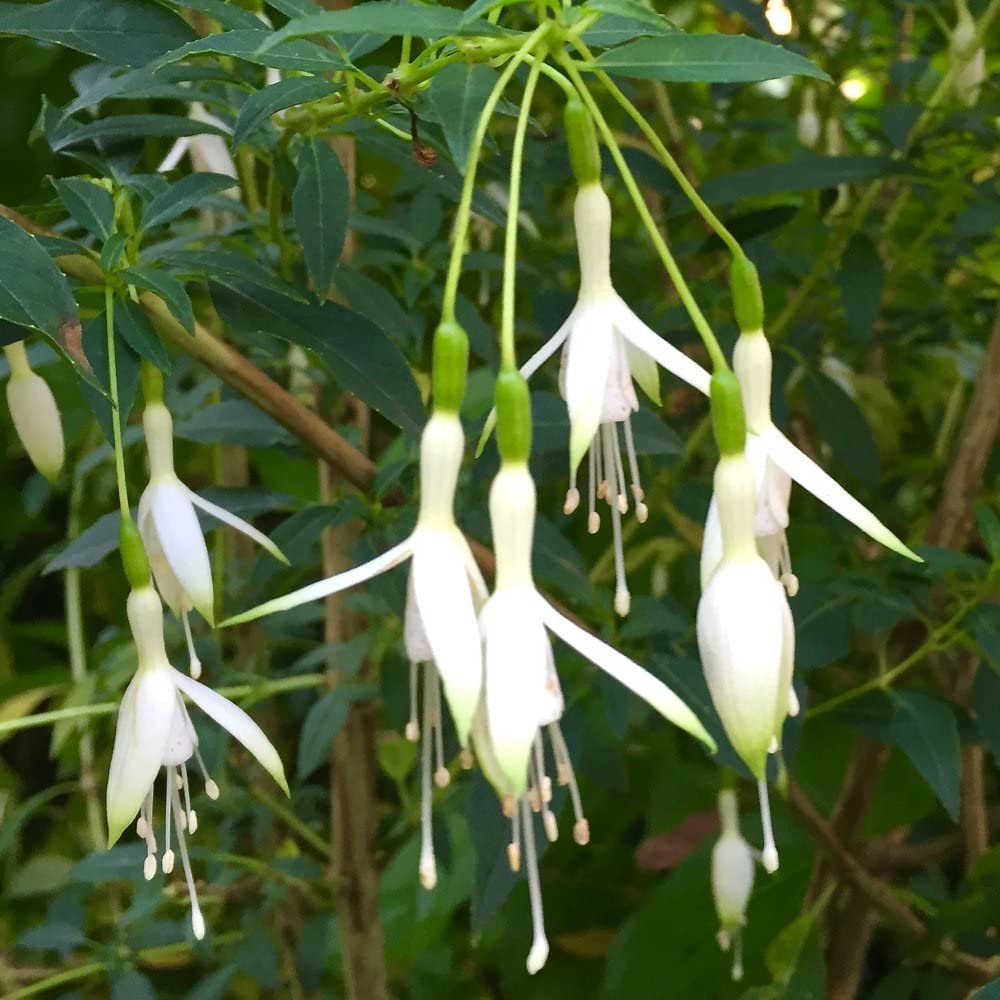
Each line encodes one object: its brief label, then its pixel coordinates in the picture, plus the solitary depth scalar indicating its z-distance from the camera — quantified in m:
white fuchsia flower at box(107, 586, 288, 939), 0.28
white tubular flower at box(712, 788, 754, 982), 0.37
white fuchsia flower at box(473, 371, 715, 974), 0.26
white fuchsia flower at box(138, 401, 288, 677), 0.30
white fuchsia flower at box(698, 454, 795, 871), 0.27
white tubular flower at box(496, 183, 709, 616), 0.28
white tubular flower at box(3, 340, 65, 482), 0.32
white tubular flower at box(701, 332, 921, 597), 0.27
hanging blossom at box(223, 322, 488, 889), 0.26
